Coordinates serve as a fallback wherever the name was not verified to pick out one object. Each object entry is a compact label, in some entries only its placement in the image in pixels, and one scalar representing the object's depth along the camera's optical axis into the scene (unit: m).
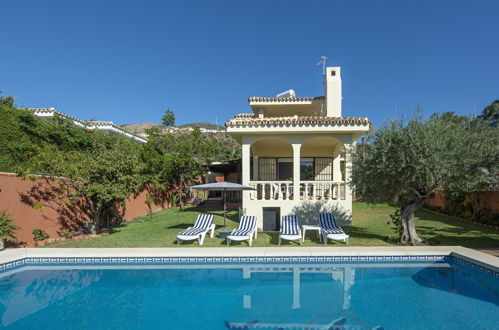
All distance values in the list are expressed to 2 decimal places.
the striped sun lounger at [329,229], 10.92
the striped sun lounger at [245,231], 10.88
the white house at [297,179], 14.42
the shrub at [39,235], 11.08
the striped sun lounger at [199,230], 10.92
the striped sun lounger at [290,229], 10.99
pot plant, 9.77
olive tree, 9.40
